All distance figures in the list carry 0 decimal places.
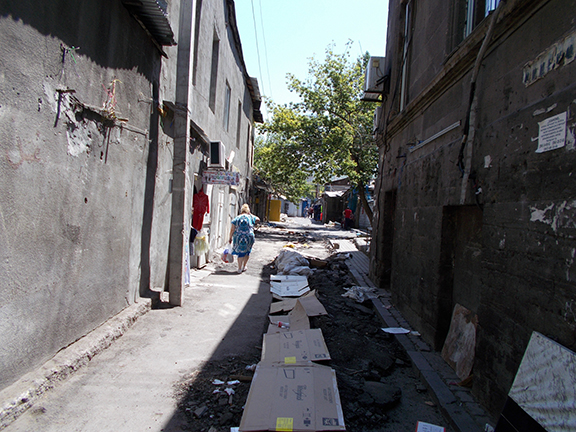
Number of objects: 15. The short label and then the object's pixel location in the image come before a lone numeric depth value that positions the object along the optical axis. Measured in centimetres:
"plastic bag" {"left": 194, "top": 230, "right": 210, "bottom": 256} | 798
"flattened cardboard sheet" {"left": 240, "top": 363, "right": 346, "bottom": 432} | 254
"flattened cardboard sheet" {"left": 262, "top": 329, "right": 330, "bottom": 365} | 367
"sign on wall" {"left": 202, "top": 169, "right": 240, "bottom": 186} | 816
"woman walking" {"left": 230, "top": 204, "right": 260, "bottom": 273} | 880
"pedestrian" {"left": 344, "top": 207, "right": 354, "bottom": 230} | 2702
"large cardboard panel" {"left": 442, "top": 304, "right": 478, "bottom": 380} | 364
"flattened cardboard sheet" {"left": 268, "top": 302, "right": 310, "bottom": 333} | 471
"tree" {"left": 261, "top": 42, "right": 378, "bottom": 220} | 1678
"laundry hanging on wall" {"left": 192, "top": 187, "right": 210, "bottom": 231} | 810
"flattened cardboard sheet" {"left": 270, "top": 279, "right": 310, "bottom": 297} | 695
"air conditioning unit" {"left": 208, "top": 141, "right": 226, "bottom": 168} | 876
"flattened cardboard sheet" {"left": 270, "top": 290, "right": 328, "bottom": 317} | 542
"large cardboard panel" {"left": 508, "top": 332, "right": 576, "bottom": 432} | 202
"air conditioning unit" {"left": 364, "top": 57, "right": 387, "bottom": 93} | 868
